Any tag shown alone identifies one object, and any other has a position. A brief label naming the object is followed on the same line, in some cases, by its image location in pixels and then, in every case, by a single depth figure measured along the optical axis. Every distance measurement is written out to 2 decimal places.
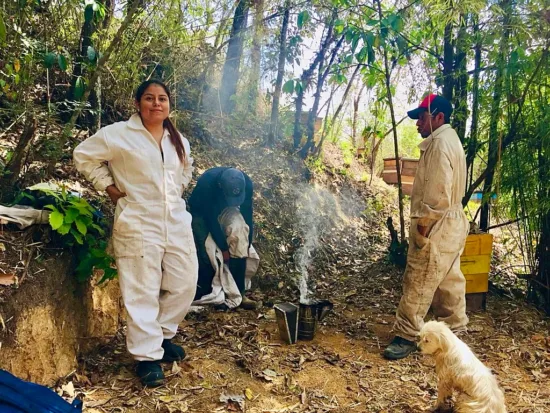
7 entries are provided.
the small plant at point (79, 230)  2.70
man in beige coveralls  3.15
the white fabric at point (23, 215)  2.59
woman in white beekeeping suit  2.65
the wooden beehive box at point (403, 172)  7.07
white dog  2.37
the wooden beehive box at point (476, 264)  4.00
